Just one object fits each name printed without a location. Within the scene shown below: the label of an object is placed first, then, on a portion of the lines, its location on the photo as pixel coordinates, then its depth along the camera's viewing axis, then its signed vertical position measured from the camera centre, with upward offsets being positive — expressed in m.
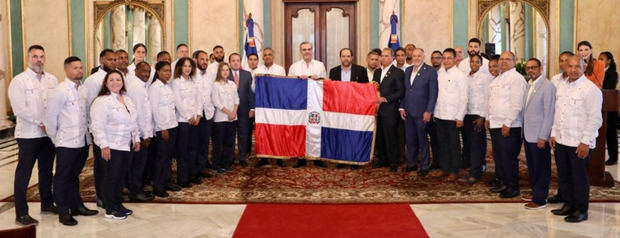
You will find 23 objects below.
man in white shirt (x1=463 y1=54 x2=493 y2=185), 6.16 -0.22
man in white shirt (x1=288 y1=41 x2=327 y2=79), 7.50 +0.35
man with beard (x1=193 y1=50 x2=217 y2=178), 6.35 -0.19
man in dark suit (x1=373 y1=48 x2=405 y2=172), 6.91 -0.06
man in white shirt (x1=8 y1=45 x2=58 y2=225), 4.56 -0.18
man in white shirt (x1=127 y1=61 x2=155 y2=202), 5.05 -0.26
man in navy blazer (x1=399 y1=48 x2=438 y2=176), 6.49 -0.12
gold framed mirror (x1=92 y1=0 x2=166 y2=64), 15.12 +1.72
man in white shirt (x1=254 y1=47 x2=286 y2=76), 7.72 +0.37
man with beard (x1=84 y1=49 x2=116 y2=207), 4.89 +0.07
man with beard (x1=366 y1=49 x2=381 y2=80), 7.30 +0.43
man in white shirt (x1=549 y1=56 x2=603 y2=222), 4.46 -0.29
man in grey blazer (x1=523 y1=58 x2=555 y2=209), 4.89 -0.31
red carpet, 4.38 -1.03
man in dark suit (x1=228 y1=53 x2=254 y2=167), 7.16 -0.09
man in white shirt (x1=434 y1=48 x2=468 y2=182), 6.20 -0.18
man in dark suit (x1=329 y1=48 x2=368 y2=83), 7.32 +0.27
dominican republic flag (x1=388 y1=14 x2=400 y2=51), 10.19 +1.05
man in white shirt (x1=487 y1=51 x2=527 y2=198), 5.26 -0.21
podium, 5.88 -0.64
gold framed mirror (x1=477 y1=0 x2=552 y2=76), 14.24 +1.59
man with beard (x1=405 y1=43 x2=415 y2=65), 8.20 +0.55
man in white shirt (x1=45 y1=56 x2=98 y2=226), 4.52 -0.26
